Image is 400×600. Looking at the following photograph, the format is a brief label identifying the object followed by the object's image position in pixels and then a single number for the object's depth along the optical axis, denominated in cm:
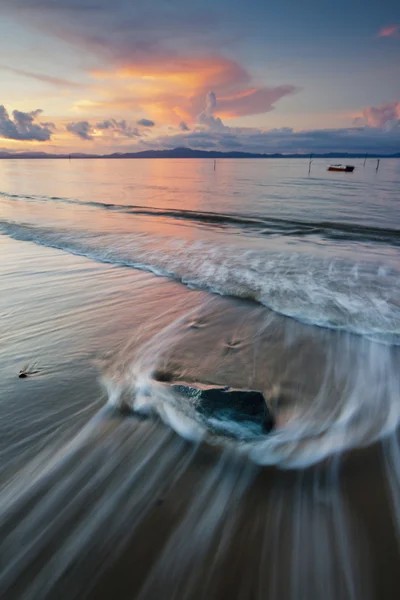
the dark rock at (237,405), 287
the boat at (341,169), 7954
